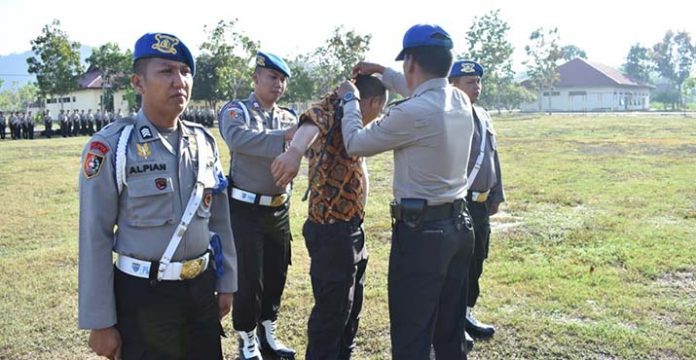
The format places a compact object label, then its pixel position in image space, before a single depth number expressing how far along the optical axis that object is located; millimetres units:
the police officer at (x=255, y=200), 3670
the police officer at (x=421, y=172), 2729
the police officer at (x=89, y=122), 34188
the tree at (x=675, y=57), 84625
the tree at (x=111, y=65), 44469
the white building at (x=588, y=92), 71562
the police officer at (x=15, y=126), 30594
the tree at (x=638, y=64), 91875
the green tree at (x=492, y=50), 56438
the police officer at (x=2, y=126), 30688
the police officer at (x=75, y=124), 33294
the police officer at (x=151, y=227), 2219
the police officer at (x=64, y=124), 32500
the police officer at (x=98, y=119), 34594
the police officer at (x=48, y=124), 32188
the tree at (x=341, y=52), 44188
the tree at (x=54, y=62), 37250
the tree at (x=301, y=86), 48625
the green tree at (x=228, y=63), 42156
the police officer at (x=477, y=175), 4117
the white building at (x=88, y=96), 54094
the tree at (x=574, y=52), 110975
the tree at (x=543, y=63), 58781
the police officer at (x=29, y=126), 30928
